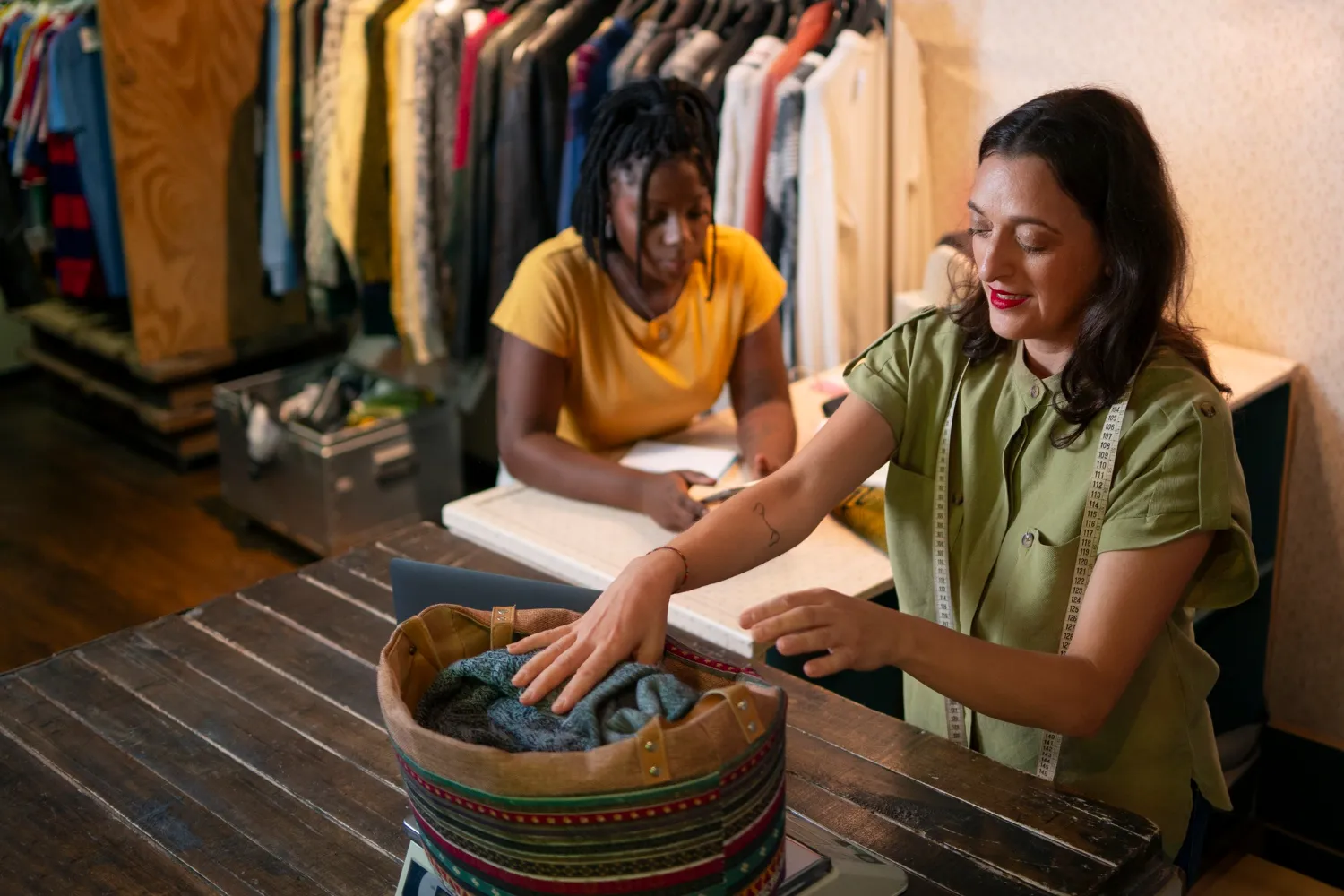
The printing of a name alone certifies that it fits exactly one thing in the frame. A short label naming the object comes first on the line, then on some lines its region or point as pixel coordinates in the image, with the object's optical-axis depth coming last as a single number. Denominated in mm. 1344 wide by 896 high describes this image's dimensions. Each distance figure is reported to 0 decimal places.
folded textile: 1010
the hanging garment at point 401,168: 3381
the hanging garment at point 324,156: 3541
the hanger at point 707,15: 3166
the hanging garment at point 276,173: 3766
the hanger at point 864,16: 2898
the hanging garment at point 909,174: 2871
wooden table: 1190
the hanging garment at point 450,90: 3281
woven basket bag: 934
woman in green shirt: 1217
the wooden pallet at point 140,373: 4180
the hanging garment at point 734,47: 2914
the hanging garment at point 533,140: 3129
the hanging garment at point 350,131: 3438
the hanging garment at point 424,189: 3324
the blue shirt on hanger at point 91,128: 3781
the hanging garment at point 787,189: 2809
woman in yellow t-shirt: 2072
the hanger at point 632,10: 3243
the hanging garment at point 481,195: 3207
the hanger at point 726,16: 3119
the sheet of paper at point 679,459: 2102
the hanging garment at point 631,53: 3053
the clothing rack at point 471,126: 2994
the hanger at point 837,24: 2891
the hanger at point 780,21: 3049
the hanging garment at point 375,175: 3434
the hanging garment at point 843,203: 2795
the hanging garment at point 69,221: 3957
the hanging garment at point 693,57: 2975
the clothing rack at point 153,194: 3832
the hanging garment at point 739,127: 2867
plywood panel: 3830
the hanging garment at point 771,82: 2887
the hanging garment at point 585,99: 3080
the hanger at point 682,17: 3139
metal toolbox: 3451
